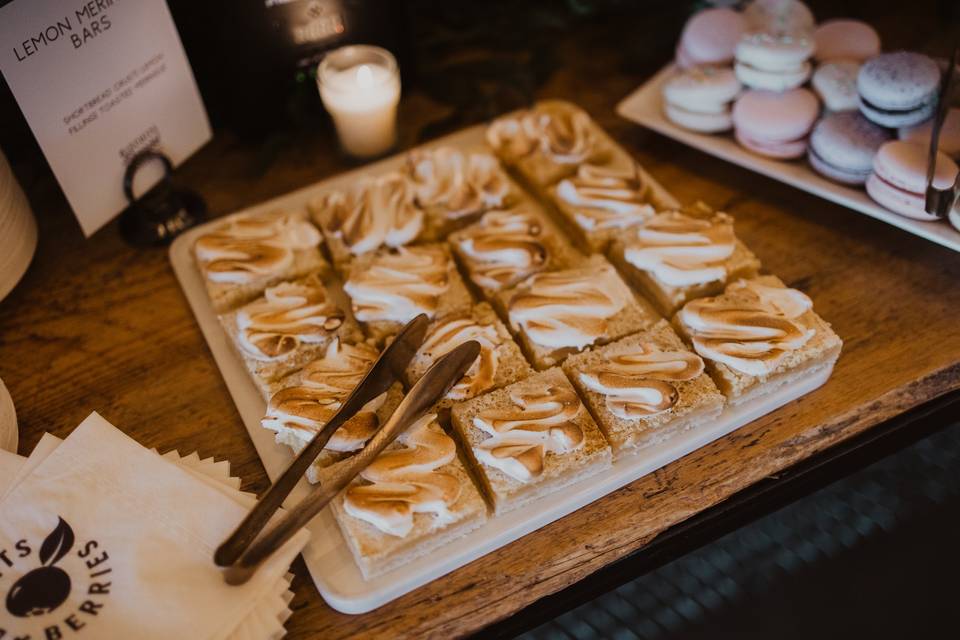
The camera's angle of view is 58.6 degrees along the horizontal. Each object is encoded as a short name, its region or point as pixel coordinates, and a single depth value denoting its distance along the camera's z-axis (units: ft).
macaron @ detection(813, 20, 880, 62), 1.68
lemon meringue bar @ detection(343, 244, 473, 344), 1.44
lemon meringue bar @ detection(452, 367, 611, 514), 1.21
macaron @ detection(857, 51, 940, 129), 1.49
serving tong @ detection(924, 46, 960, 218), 1.36
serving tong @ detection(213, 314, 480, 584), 1.14
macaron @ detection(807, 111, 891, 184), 1.51
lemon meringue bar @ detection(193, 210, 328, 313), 1.50
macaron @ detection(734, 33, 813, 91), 1.59
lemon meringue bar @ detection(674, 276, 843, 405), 1.31
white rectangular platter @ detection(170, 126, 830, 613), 1.18
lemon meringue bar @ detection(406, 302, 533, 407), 1.32
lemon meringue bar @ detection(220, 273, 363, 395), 1.38
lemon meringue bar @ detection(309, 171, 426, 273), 1.56
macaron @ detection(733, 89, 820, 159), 1.58
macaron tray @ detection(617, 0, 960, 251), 1.47
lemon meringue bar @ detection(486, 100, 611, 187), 1.69
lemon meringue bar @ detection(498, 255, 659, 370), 1.38
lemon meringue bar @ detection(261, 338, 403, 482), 1.26
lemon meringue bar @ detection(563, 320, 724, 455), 1.27
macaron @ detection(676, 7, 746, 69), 1.71
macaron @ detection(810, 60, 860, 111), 1.58
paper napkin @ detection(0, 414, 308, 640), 1.12
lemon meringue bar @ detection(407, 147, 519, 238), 1.63
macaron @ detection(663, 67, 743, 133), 1.65
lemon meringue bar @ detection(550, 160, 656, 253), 1.56
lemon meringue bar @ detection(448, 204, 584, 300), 1.50
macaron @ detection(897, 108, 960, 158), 1.47
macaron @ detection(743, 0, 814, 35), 1.72
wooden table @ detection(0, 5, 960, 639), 1.22
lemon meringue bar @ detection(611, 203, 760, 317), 1.44
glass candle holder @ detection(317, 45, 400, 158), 1.66
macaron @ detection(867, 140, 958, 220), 1.42
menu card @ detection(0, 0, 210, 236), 1.32
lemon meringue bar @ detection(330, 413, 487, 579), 1.17
